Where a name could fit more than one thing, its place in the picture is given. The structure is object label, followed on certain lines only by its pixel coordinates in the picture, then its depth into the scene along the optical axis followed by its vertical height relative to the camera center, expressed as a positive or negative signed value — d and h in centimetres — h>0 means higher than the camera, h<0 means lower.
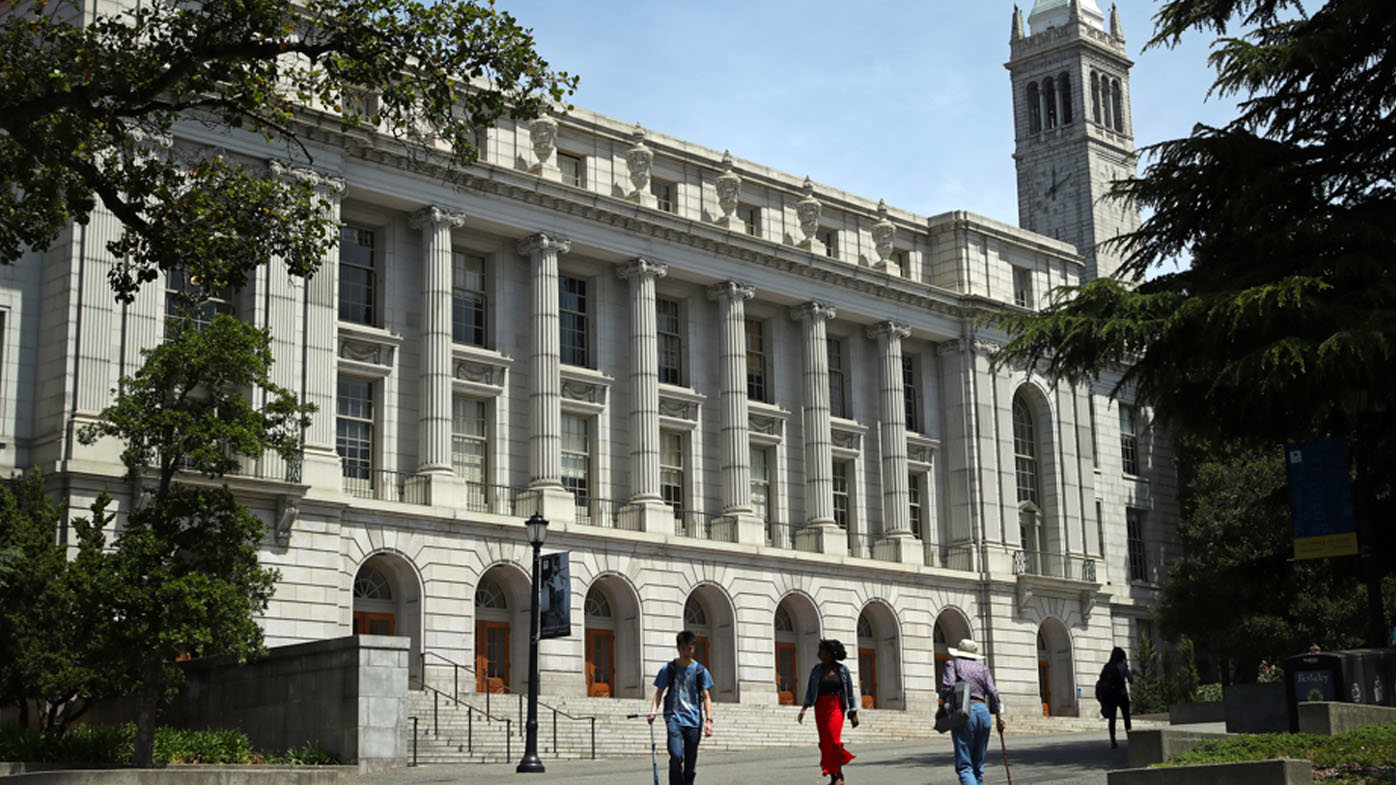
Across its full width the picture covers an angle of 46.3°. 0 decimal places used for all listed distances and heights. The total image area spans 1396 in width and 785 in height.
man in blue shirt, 1733 -6
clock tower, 7756 +2705
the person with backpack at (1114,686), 2783 +4
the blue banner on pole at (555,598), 3316 +213
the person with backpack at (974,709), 1677 -18
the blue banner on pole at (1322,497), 2472 +278
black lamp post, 2642 +48
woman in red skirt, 1709 -8
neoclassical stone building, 3741 +768
